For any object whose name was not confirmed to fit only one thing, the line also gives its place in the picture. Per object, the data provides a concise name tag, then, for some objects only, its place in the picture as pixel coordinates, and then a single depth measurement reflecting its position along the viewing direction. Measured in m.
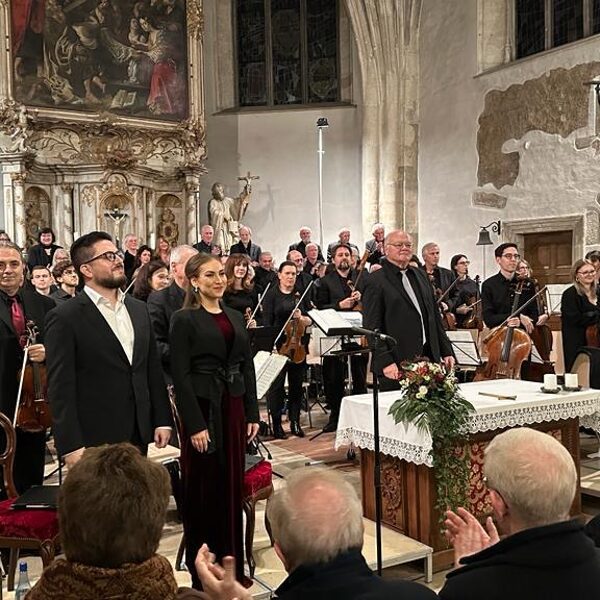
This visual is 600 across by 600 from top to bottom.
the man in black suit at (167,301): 4.64
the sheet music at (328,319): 4.62
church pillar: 15.30
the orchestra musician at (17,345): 4.29
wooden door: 12.55
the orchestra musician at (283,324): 7.08
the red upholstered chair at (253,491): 3.96
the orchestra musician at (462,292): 9.42
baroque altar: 13.60
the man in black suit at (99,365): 3.23
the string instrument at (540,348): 6.89
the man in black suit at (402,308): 5.07
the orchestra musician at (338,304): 7.21
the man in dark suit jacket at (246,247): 13.07
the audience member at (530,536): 1.78
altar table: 4.16
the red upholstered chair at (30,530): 3.43
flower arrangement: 4.05
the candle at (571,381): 4.89
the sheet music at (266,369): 4.78
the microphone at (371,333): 3.75
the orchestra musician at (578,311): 6.28
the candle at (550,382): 4.75
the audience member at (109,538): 1.52
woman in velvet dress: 3.47
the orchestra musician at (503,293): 6.70
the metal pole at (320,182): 16.27
